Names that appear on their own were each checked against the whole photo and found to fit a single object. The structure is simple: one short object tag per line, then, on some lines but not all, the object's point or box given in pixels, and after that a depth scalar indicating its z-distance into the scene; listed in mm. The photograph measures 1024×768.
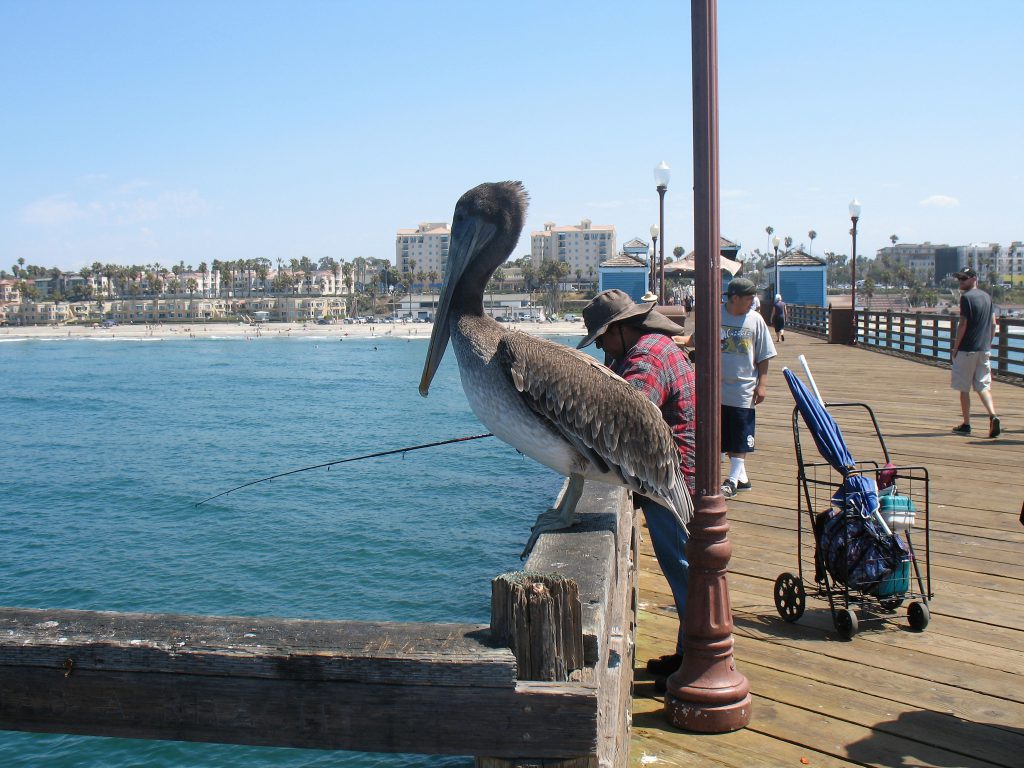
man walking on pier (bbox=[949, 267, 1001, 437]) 9641
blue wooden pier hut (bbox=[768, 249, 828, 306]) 48219
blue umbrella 4672
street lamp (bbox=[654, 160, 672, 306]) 20588
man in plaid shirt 4016
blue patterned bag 4527
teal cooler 4625
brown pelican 3451
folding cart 4551
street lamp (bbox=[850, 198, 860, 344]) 26250
